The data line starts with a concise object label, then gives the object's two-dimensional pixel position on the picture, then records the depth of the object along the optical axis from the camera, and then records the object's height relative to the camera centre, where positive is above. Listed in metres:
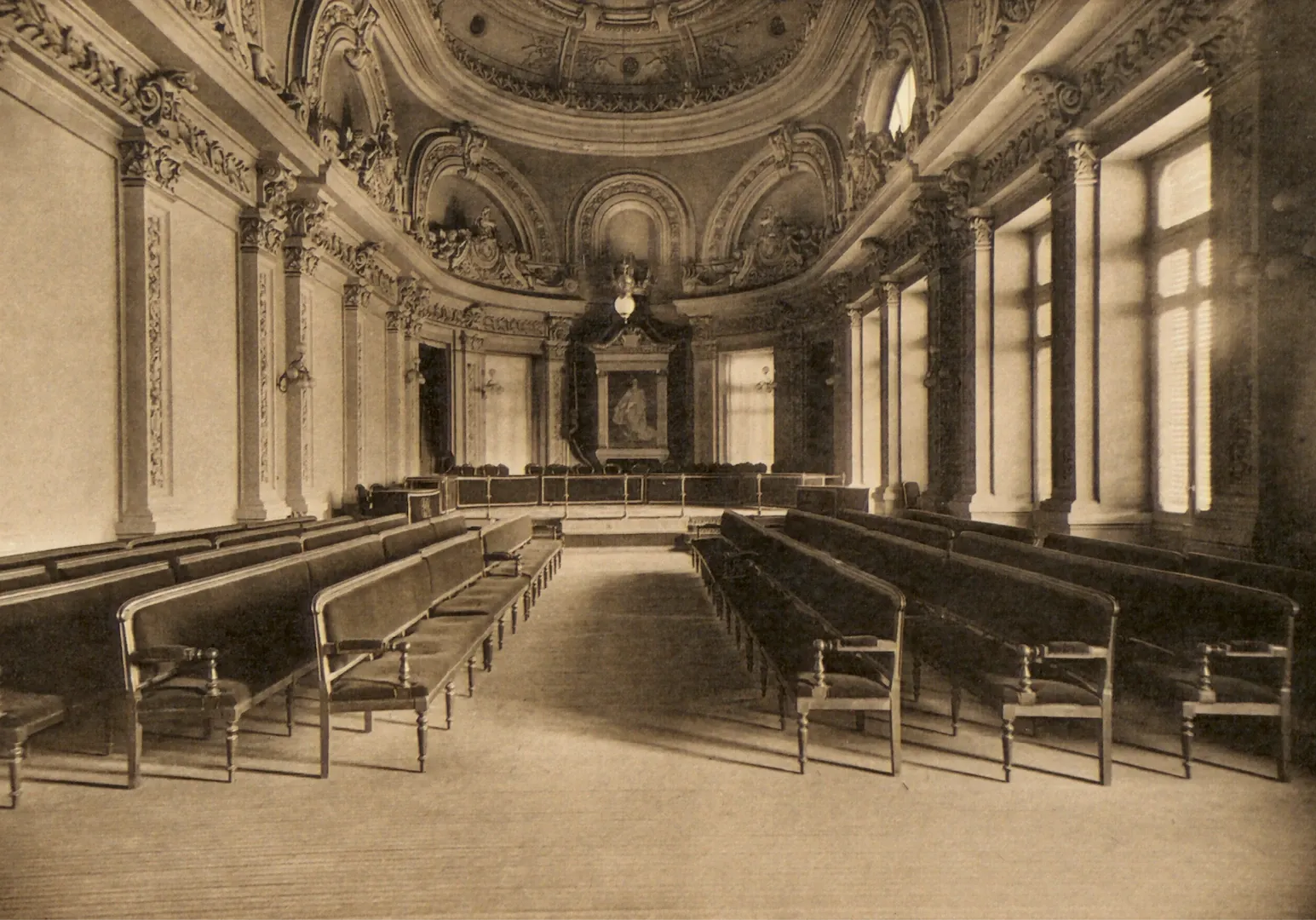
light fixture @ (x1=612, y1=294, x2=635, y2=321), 16.95 +3.08
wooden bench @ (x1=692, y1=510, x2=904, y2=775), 3.53 -0.97
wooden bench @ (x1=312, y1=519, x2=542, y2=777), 3.57 -1.01
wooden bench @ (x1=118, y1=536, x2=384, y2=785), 3.41 -0.89
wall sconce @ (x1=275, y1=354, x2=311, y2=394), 10.04 +0.96
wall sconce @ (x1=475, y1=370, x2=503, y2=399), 18.25 +1.47
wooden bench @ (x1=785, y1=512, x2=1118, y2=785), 3.39 -0.89
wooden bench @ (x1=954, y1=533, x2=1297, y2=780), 3.37 -0.85
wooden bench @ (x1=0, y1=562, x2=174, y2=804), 3.56 -0.90
